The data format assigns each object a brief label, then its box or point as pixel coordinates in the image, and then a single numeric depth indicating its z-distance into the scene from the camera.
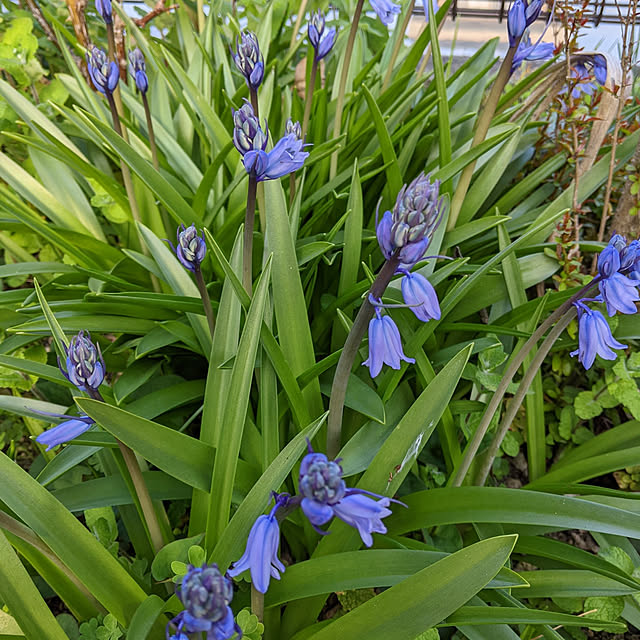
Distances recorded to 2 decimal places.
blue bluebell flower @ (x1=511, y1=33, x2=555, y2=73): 0.34
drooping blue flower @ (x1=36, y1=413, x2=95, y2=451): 0.22
